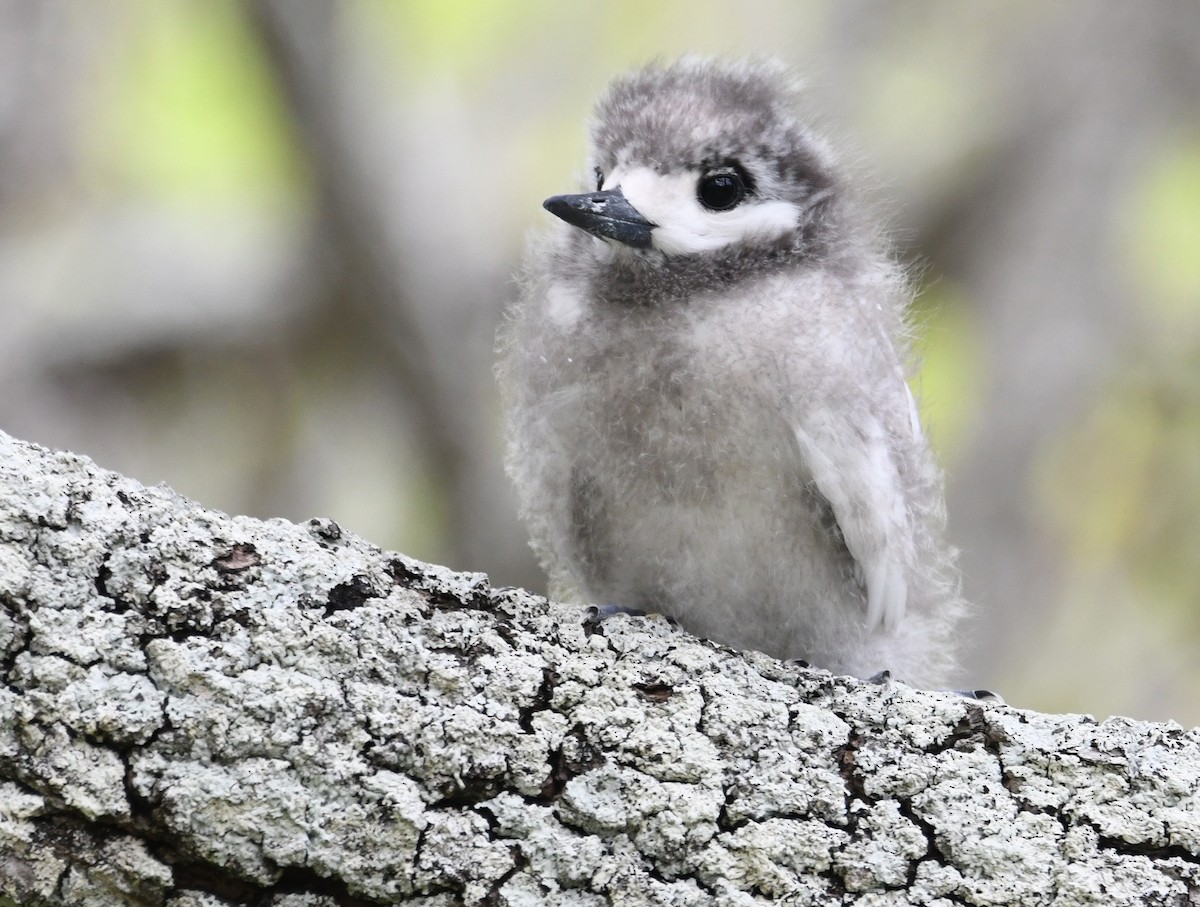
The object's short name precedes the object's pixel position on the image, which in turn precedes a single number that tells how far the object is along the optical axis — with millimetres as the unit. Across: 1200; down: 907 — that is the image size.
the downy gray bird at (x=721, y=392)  5426
